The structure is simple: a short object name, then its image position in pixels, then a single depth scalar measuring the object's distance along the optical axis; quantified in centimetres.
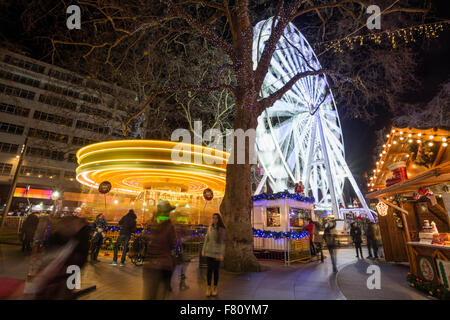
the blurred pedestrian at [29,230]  994
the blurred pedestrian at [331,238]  790
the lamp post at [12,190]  1270
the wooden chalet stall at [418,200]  534
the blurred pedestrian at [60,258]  354
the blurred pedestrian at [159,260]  356
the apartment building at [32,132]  3500
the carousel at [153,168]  866
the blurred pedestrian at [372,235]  1122
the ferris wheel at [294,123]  1836
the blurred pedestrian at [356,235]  1107
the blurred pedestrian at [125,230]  816
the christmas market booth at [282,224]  996
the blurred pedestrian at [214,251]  475
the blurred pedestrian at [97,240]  844
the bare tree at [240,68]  748
